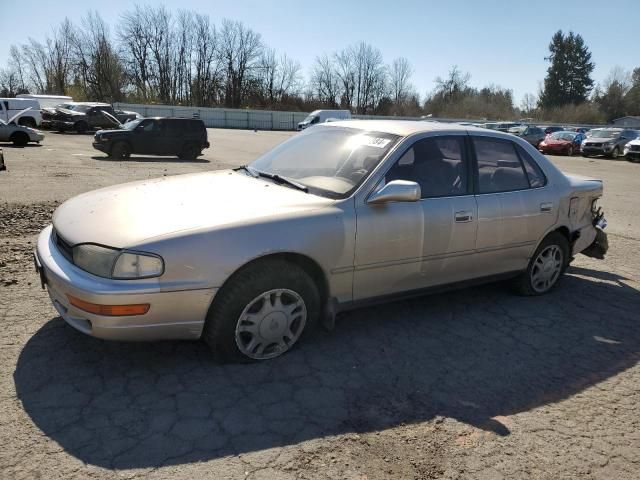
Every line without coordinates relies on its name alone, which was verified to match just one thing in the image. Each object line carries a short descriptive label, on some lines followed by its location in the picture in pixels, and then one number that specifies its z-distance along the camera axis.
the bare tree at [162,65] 72.75
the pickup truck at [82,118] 28.94
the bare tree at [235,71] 75.31
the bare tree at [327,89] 81.88
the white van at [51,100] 40.48
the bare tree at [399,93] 87.44
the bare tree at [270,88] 75.74
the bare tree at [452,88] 86.06
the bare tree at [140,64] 71.06
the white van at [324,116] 35.67
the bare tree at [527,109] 85.53
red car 29.09
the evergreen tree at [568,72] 79.88
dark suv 17.12
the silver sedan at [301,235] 2.83
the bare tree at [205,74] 75.31
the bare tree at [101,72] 67.50
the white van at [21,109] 26.59
